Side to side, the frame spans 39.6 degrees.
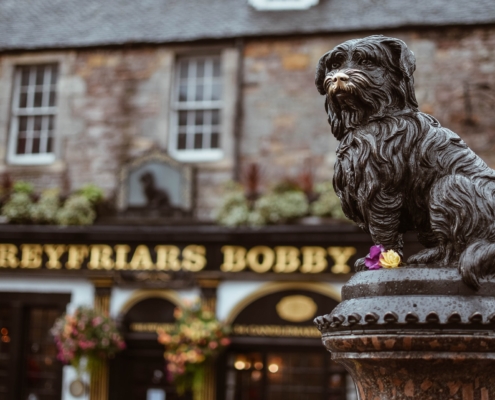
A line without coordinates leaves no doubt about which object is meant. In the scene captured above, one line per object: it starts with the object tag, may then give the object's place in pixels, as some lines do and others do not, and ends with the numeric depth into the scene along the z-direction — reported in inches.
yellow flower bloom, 118.8
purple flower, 120.4
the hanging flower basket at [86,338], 412.2
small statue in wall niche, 453.1
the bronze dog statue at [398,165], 116.7
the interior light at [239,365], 427.8
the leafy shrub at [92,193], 451.5
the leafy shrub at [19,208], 455.8
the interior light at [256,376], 423.8
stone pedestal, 103.3
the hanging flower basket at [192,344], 402.0
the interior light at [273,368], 422.5
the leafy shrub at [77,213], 446.3
